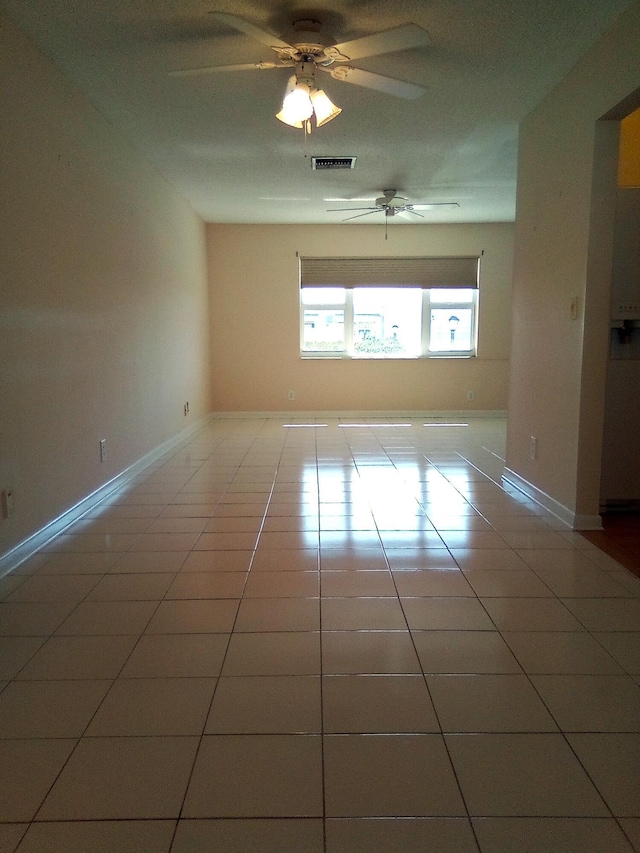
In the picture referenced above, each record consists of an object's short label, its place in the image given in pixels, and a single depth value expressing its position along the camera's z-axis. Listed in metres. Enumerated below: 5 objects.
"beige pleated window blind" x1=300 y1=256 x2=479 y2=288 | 7.75
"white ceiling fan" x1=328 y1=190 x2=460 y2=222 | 6.00
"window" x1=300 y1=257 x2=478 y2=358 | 7.77
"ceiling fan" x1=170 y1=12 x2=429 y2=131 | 2.62
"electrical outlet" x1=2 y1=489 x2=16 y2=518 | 2.71
